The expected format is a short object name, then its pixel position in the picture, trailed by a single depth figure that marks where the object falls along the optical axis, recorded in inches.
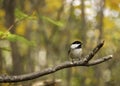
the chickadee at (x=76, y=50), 297.6
